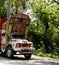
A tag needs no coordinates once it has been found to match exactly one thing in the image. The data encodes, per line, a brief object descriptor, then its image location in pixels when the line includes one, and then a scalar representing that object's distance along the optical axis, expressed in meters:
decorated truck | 23.39
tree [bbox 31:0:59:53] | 28.56
